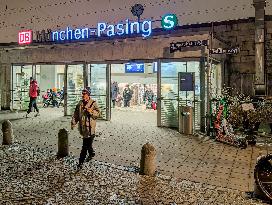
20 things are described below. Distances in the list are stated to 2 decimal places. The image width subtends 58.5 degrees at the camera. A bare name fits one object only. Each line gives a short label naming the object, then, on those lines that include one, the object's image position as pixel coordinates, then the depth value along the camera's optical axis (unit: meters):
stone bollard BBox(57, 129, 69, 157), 6.96
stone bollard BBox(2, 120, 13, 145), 8.23
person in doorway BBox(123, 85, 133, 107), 20.18
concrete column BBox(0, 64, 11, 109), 16.67
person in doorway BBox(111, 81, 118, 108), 20.43
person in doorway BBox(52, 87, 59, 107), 19.49
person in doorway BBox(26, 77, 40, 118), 13.37
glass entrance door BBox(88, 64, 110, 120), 13.11
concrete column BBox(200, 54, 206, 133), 10.16
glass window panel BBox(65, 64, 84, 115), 13.92
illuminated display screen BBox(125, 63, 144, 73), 19.88
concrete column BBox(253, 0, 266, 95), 11.09
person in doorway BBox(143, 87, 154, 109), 19.39
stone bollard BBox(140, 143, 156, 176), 5.64
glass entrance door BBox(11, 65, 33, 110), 16.77
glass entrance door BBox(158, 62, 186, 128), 10.97
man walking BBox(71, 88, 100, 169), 6.32
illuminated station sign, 11.78
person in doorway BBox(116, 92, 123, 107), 20.84
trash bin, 9.83
